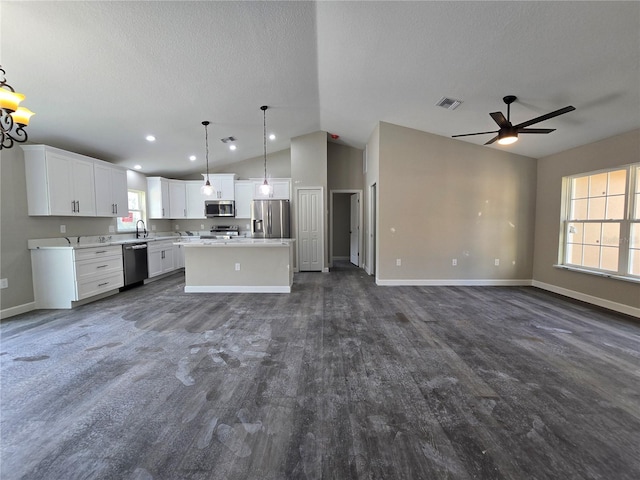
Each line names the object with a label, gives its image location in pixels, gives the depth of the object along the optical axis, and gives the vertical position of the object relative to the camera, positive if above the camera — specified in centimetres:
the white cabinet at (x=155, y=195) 670 +66
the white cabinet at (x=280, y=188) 706 +87
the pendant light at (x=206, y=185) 473 +64
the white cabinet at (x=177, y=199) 707 +60
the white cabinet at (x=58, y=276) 391 -78
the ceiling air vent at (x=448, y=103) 382 +169
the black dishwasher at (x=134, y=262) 500 -76
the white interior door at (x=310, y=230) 682 -21
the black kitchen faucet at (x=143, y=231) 624 -21
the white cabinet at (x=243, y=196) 732 +69
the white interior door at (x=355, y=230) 753 -24
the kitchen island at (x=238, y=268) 485 -82
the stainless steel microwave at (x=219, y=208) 718 +37
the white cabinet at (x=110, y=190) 474 +58
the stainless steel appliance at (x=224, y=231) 743 -24
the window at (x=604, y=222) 370 -2
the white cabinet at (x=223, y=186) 722 +95
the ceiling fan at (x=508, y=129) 324 +111
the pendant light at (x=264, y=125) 462 +191
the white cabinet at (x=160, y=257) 575 -78
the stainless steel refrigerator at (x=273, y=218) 680 +10
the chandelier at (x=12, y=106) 203 +90
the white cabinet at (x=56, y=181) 383 +61
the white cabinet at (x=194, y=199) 729 +61
